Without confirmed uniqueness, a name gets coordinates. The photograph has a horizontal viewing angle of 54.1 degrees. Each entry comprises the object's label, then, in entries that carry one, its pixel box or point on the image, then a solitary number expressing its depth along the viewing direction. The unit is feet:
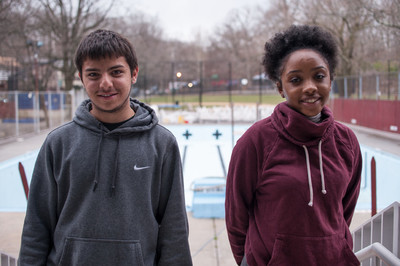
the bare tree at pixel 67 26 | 53.74
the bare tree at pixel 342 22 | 56.04
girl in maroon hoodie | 5.67
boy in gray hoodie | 5.73
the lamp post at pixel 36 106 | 50.51
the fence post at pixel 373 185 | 10.82
